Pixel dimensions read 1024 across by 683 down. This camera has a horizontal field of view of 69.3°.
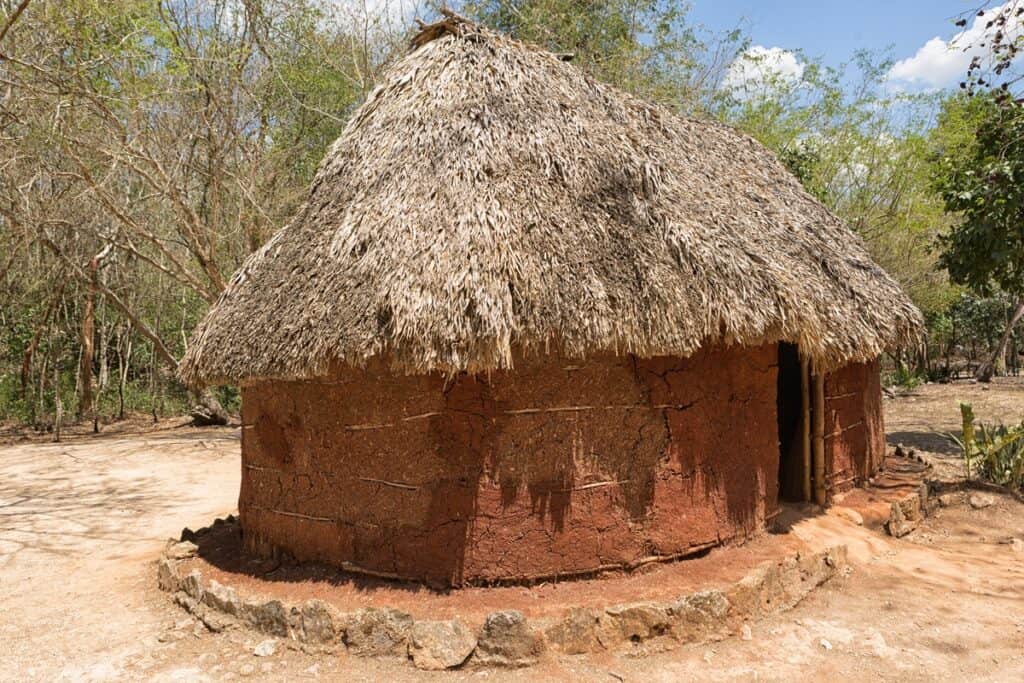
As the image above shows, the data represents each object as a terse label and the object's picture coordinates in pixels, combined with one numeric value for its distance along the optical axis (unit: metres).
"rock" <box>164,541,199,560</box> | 5.85
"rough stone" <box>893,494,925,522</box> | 6.83
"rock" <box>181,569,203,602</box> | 5.16
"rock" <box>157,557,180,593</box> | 5.52
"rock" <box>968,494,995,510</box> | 7.26
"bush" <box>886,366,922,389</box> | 18.02
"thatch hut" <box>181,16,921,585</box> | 4.69
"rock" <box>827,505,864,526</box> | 6.48
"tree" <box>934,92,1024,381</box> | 7.99
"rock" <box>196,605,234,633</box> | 4.77
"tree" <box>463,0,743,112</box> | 15.41
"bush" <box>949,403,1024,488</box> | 7.81
